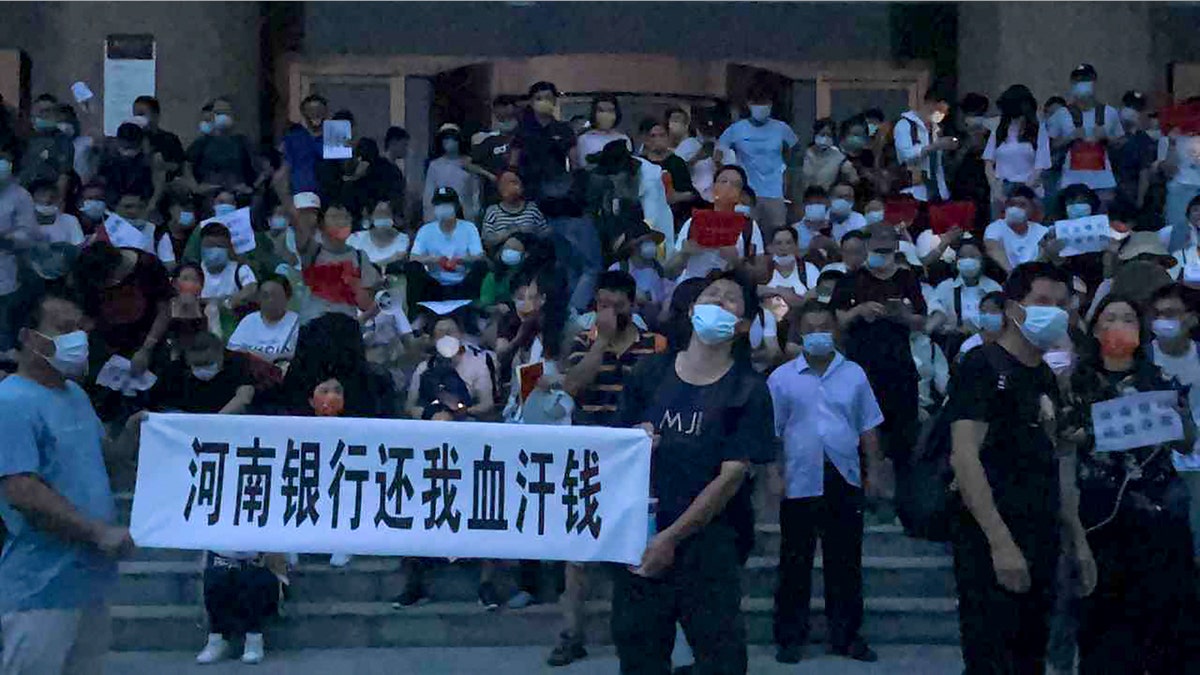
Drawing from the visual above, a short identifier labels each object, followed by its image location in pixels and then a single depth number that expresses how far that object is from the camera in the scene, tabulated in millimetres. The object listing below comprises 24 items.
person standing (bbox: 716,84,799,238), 13406
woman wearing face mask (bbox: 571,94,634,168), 12695
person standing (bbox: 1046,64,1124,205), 13406
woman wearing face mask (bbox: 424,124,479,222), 13328
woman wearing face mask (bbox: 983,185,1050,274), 12211
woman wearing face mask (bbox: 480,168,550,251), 11734
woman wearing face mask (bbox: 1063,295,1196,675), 6203
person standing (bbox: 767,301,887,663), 8867
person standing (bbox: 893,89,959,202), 13648
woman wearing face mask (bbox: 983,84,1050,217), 13602
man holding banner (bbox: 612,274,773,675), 5922
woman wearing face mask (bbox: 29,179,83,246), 11836
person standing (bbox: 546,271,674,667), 8391
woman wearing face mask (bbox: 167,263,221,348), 9906
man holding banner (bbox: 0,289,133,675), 5414
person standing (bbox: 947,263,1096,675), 5668
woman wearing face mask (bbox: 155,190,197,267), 12250
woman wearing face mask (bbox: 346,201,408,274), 11914
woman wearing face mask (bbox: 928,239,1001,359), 11109
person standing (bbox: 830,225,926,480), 9930
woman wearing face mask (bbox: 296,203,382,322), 10922
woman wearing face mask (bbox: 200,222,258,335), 11250
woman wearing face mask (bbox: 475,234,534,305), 11148
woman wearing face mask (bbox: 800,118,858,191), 13719
